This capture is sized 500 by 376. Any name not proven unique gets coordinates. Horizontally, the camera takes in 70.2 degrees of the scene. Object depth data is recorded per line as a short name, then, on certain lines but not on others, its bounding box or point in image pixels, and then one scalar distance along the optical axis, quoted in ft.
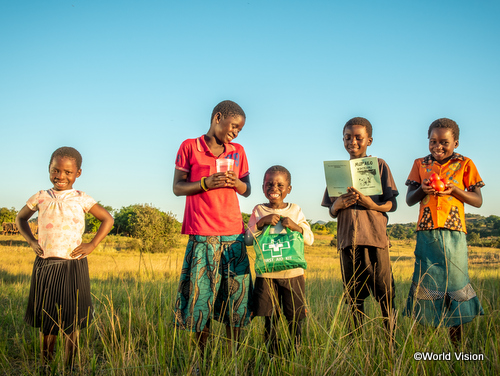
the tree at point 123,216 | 161.11
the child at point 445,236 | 10.36
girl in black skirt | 9.78
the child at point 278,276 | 10.14
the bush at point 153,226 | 63.00
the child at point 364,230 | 10.54
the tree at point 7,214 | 119.03
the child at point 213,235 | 10.06
